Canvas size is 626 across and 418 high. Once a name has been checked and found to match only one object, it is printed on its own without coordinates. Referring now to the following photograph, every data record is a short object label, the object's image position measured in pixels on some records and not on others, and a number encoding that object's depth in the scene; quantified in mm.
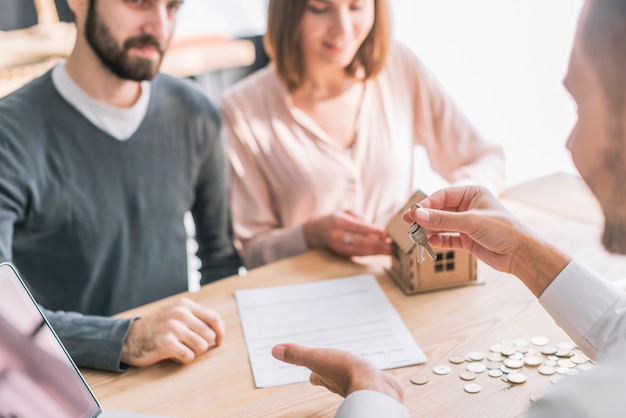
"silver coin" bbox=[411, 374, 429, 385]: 1142
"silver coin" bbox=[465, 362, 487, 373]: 1167
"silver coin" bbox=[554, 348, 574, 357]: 1201
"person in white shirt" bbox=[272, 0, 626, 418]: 716
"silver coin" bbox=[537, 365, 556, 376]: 1153
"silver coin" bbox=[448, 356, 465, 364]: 1195
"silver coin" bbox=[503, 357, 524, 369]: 1169
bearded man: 1584
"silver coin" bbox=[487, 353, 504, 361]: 1199
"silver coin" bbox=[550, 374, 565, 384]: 1135
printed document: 1211
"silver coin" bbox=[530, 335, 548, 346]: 1237
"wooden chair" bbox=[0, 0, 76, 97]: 2443
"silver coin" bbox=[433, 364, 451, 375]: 1165
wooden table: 1104
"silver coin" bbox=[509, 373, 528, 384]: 1134
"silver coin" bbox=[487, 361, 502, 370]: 1176
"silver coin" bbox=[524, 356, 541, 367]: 1175
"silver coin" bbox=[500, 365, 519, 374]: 1160
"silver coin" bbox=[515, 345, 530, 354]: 1214
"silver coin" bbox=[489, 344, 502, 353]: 1221
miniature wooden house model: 1412
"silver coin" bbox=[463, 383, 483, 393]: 1113
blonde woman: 1830
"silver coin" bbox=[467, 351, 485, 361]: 1199
